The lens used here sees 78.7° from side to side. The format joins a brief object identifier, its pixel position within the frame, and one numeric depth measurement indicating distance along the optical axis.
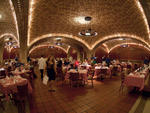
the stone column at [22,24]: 4.02
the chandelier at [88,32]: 6.72
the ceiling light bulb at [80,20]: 6.93
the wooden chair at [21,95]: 2.67
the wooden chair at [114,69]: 7.95
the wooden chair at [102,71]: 6.87
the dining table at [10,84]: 3.24
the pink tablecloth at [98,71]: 7.43
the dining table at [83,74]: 5.34
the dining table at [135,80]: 4.21
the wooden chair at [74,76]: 4.80
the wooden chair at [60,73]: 5.80
